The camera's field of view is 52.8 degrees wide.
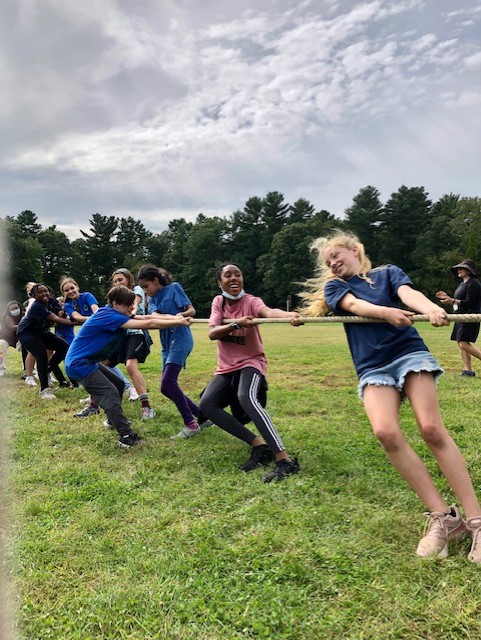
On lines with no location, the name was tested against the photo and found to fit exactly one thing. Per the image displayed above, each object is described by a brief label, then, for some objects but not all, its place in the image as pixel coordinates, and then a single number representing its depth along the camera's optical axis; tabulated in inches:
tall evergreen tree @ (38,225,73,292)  2128.6
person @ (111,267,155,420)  258.1
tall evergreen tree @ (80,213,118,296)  3012.8
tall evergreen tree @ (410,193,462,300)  2258.9
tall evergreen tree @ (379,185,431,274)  2593.5
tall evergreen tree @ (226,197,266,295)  3144.7
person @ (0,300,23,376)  368.5
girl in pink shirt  176.4
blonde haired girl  117.6
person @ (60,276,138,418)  301.9
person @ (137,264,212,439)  224.5
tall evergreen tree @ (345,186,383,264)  2709.2
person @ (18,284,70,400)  311.3
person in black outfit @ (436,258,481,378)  333.1
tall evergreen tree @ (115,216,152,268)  3157.0
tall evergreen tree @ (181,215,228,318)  2851.9
